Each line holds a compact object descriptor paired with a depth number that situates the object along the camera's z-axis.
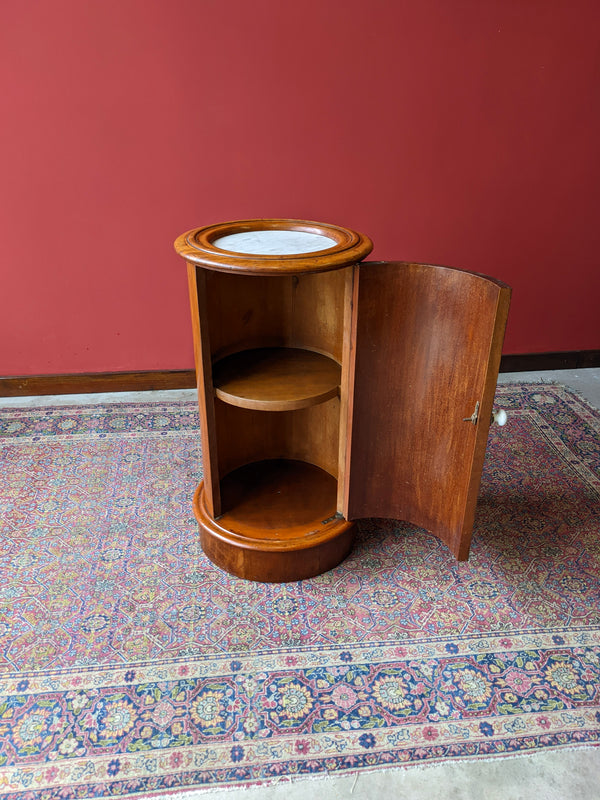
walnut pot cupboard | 1.72
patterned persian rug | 1.56
